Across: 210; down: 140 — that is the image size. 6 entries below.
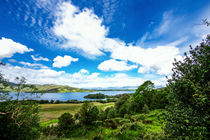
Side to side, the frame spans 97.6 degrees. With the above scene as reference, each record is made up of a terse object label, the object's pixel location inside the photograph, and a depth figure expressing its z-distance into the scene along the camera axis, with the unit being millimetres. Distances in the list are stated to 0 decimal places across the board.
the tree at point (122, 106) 39438
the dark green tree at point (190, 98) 5379
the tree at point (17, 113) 11281
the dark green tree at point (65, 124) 22648
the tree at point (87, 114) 24625
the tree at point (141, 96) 37156
